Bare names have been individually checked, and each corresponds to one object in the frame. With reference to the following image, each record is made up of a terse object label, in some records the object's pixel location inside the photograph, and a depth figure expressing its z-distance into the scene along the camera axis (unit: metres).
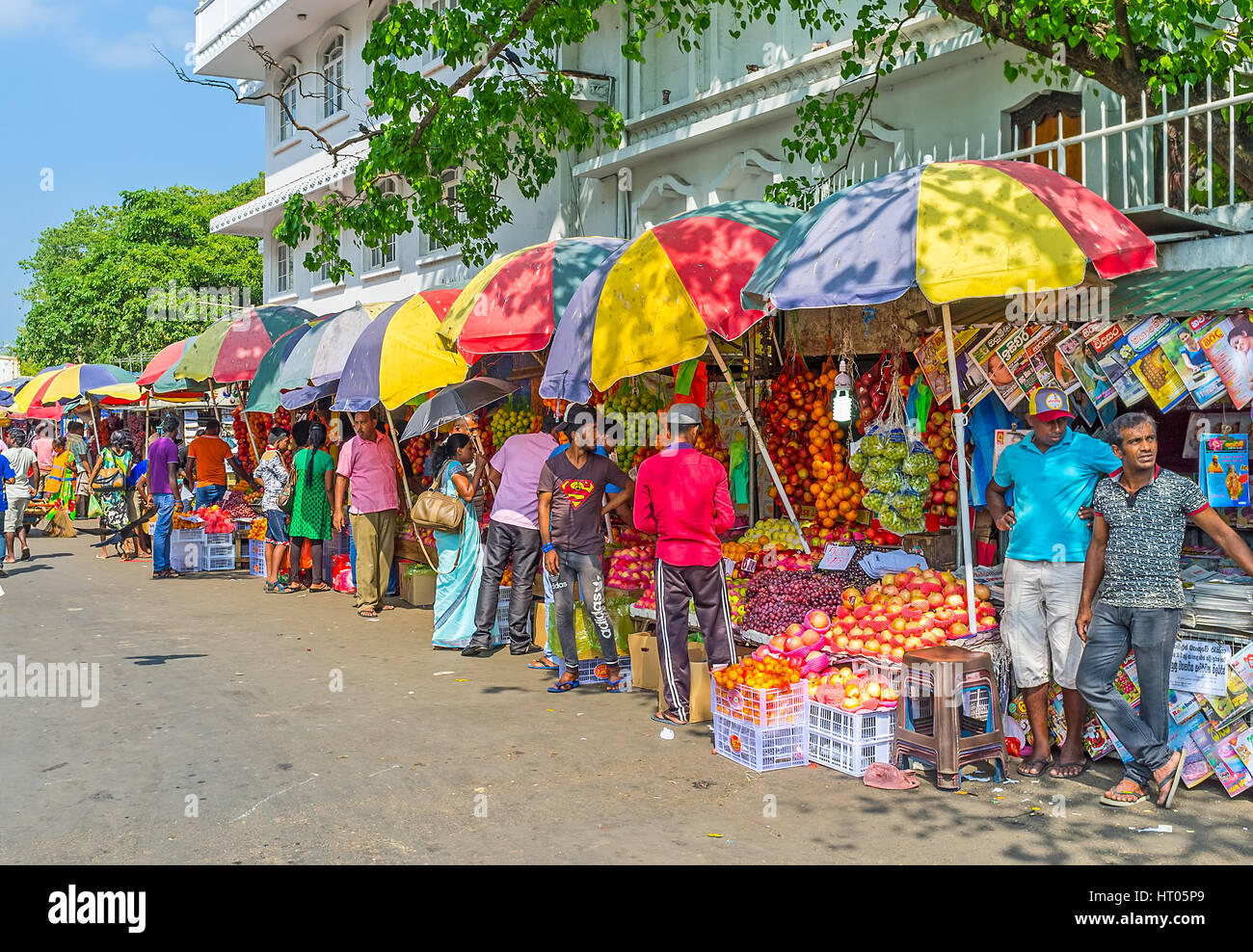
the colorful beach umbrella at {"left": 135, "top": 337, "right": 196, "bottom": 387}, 15.89
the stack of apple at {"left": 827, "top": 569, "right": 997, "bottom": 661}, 6.45
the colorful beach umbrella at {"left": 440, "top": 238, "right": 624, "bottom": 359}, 8.78
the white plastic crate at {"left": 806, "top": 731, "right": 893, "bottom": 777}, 6.02
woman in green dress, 12.79
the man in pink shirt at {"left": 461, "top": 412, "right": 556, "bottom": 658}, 9.13
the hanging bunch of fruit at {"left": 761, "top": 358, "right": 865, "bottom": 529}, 8.59
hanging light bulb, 7.70
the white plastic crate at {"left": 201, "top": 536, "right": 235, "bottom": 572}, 15.61
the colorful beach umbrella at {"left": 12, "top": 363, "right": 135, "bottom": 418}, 20.23
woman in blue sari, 9.80
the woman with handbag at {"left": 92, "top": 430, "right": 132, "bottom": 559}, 15.96
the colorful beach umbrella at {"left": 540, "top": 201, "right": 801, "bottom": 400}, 6.99
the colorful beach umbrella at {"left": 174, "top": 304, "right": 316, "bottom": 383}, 14.04
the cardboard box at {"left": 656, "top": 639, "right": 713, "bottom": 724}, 7.11
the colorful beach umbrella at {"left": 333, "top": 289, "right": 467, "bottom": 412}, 9.72
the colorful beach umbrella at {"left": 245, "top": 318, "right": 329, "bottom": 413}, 12.50
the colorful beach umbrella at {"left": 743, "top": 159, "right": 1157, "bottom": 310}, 5.65
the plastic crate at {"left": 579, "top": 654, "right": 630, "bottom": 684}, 8.29
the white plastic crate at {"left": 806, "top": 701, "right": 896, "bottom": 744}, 6.01
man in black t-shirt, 8.12
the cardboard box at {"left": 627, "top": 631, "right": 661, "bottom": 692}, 7.94
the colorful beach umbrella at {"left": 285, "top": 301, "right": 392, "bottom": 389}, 11.45
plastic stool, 5.73
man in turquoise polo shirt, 5.85
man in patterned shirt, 5.40
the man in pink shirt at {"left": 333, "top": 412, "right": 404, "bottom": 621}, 11.31
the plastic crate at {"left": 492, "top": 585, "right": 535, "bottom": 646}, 10.12
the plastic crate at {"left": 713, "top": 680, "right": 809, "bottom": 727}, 6.15
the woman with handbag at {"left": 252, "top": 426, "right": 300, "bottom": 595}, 13.12
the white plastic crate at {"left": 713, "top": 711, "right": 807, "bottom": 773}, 6.14
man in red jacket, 6.97
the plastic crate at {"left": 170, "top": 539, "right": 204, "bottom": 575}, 15.34
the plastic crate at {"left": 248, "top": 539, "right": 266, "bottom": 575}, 15.34
